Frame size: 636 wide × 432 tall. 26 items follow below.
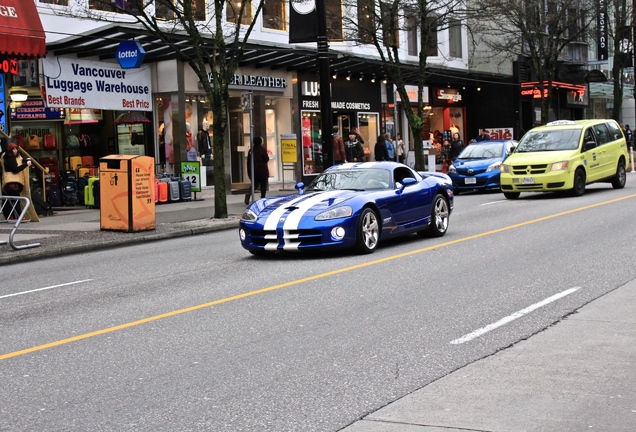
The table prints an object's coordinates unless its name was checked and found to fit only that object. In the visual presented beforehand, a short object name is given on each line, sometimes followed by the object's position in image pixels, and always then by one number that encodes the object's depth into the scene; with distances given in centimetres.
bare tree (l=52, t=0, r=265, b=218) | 2070
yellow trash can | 1883
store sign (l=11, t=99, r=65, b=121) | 2511
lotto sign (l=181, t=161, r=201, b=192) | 2783
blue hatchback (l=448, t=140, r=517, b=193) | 2748
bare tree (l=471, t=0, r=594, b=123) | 3862
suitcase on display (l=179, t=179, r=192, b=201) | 2770
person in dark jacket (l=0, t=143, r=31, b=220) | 2114
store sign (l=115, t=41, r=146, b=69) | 2470
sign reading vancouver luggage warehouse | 2467
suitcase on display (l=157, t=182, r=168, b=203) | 2686
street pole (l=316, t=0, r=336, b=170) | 2344
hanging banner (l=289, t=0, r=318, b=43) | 2389
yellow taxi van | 2259
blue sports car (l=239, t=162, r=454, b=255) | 1299
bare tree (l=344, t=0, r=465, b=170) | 3039
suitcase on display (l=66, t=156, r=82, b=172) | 2691
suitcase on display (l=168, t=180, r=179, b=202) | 2734
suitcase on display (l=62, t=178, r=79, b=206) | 2603
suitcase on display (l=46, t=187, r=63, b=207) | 2578
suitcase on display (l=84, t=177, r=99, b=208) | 2592
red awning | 1848
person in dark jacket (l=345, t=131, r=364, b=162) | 3247
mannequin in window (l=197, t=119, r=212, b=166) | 3006
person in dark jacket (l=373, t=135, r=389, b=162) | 3181
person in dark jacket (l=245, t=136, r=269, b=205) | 2562
